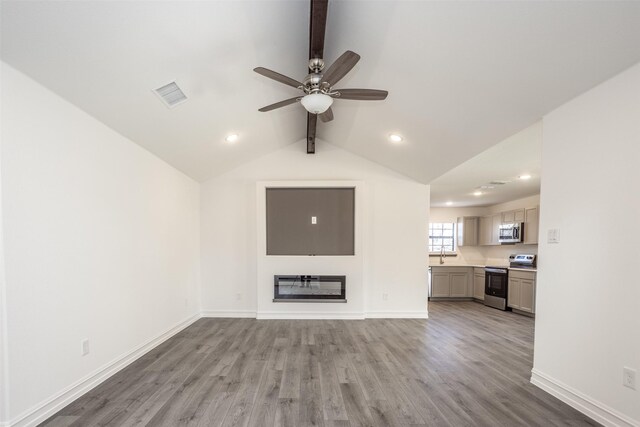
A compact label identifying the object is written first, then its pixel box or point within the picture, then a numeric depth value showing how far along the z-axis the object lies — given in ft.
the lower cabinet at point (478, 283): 19.23
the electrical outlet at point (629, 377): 5.72
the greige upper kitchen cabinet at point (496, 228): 20.20
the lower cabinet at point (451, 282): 20.20
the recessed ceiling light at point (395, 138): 11.63
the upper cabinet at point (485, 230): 21.24
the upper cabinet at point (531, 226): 17.12
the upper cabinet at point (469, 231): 22.33
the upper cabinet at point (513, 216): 18.34
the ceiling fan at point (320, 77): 6.02
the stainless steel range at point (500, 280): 17.08
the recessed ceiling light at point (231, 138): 11.94
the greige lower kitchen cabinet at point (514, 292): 16.30
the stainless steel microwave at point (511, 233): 18.13
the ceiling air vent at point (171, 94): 7.80
